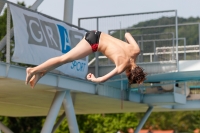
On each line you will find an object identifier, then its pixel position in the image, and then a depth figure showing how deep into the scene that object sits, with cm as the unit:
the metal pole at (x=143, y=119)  2787
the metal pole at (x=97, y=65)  2228
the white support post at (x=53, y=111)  1958
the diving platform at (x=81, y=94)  1766
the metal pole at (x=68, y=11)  2280
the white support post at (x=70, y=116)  2048
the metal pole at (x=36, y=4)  2098
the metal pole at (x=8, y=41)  1596
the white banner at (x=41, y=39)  1664
